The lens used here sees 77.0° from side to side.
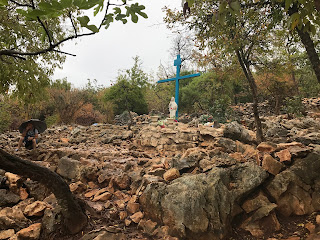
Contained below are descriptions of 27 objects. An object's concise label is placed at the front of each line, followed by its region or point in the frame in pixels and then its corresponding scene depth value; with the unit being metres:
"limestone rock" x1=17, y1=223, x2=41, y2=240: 2.64
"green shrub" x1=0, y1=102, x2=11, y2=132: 11.92
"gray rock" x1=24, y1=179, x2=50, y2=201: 3.52
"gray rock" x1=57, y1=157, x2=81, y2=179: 4.17
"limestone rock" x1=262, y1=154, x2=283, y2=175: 3.61
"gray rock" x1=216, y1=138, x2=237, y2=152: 5.13
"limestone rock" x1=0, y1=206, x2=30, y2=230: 2.76
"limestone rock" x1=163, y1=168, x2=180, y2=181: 3.71
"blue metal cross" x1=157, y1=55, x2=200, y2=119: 11.12
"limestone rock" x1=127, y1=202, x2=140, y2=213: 3.37
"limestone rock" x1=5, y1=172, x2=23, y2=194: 3.46
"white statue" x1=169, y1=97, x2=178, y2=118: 10.15
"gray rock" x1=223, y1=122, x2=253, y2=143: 5.95
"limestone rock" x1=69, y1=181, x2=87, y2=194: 3.79
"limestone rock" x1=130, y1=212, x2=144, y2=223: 3.16
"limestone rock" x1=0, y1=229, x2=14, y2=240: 2.63
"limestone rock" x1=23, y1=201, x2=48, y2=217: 3.01
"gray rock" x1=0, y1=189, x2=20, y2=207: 3.17
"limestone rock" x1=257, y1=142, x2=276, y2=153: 4.12
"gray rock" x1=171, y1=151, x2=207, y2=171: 4.03
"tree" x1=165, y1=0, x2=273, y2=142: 4.94
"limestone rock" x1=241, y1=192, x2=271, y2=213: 3.27
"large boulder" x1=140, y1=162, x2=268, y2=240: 2.88
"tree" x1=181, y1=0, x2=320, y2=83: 1.31
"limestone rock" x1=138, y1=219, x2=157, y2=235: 2.99
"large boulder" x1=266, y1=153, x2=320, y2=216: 3.25
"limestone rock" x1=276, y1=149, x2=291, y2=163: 3.67
